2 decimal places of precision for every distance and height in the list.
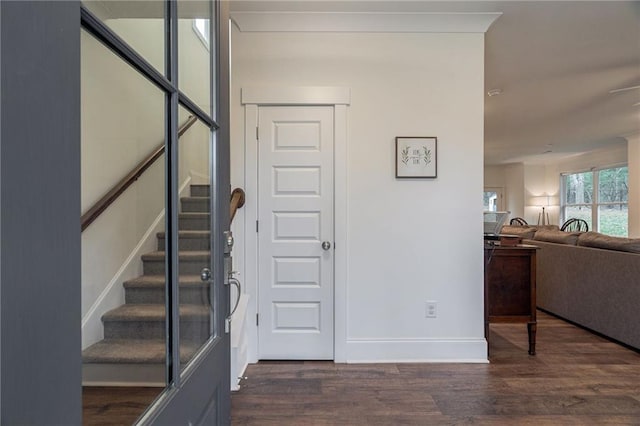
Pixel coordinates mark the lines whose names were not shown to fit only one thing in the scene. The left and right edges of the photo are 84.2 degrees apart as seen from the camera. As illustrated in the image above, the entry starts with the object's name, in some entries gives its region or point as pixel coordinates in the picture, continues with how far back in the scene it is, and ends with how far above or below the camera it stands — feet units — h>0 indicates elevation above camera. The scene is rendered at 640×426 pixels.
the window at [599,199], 23.82 +1.05
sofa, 9.98 -2.18
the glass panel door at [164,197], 2.40 +0.15
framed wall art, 9.07 +1.44
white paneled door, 9.16 -0.54
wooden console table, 9.72 -2.03
